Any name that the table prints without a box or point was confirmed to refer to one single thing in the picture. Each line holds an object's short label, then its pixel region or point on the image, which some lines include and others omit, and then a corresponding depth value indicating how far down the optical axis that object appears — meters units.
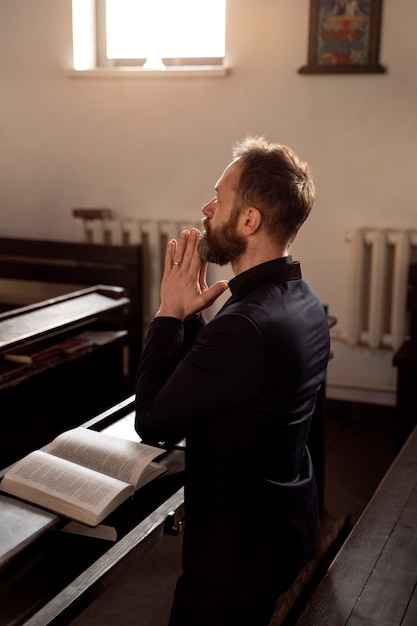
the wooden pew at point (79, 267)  4.77
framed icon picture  4.25
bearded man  1.60
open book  1.68
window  4.85
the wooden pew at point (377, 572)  1.92
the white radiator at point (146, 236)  4.84
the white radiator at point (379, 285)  4.32
